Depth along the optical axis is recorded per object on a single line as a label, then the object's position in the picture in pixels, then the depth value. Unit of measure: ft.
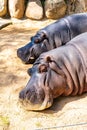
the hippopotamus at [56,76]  12.39
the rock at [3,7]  28.62
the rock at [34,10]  27.66
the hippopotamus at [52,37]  17.69
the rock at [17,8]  28.24
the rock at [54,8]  27.17
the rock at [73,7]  27.92
